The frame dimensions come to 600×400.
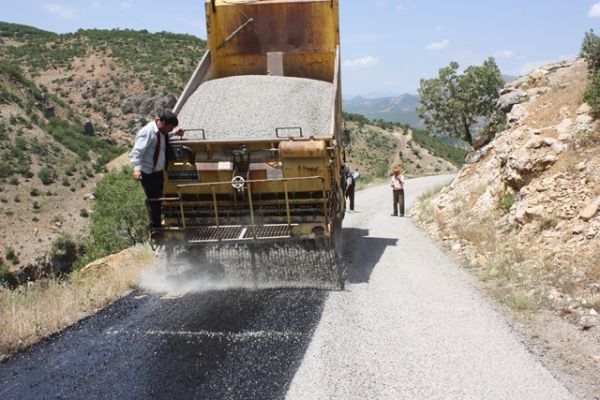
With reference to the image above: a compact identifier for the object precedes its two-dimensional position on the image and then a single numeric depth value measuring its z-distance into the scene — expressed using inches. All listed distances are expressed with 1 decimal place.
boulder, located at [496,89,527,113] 478.0
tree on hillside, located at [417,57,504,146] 911.0
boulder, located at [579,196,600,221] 249.0
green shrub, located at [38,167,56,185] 1738.4
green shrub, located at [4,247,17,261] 1352.1
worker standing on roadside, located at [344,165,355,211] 506.0
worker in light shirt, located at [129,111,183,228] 223.9
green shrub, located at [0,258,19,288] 1217.4
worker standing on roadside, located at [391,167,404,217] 533.0
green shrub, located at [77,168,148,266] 1016.2
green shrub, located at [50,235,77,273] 1396.4
